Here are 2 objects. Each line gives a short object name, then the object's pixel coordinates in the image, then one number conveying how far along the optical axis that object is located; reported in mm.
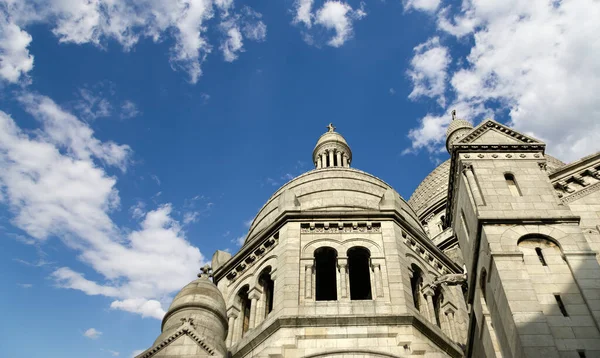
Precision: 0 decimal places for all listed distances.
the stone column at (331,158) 34469
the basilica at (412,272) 14312
